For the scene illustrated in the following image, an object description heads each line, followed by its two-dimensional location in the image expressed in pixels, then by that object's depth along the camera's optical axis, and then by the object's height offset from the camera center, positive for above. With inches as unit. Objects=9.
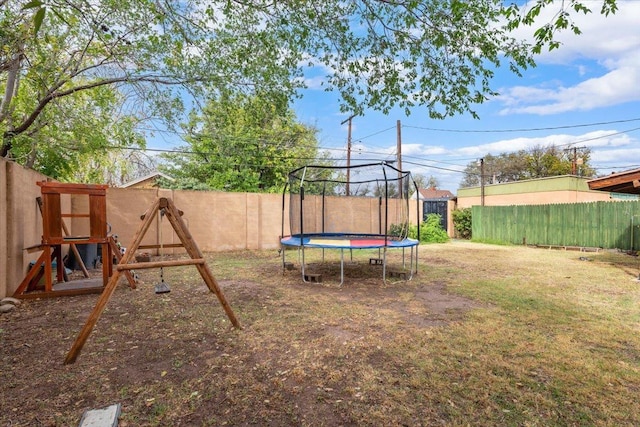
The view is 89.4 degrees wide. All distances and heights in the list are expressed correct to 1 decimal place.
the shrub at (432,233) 502.0 -36.5
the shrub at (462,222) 586.2 -23.2
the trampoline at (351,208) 326.8 +2.9
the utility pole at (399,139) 586.6 +129.8
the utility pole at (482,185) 682.7 +52.9
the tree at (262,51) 135.3 +83.9
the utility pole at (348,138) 648.9 +145.0
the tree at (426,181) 1871.3 +168.3
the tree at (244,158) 569.3 +99.6
